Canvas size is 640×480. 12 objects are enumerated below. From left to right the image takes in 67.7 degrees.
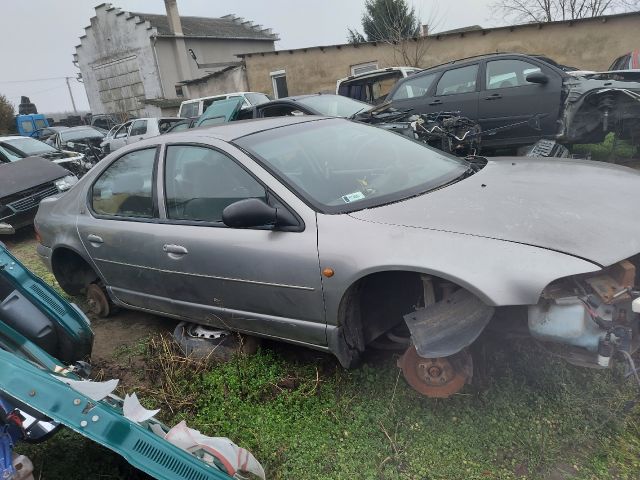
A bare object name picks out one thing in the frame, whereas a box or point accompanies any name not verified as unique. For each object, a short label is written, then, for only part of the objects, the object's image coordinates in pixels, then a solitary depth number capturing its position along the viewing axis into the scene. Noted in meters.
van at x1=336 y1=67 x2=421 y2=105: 10.85
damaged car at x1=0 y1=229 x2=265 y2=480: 1.65
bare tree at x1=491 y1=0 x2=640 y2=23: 22.62
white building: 26.12
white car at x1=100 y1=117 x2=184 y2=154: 13.88
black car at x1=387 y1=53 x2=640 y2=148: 5.91
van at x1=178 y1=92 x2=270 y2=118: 13.08
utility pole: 55.44
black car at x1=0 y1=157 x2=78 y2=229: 7.06
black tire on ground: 3.12
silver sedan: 2.04
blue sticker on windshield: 2.59
